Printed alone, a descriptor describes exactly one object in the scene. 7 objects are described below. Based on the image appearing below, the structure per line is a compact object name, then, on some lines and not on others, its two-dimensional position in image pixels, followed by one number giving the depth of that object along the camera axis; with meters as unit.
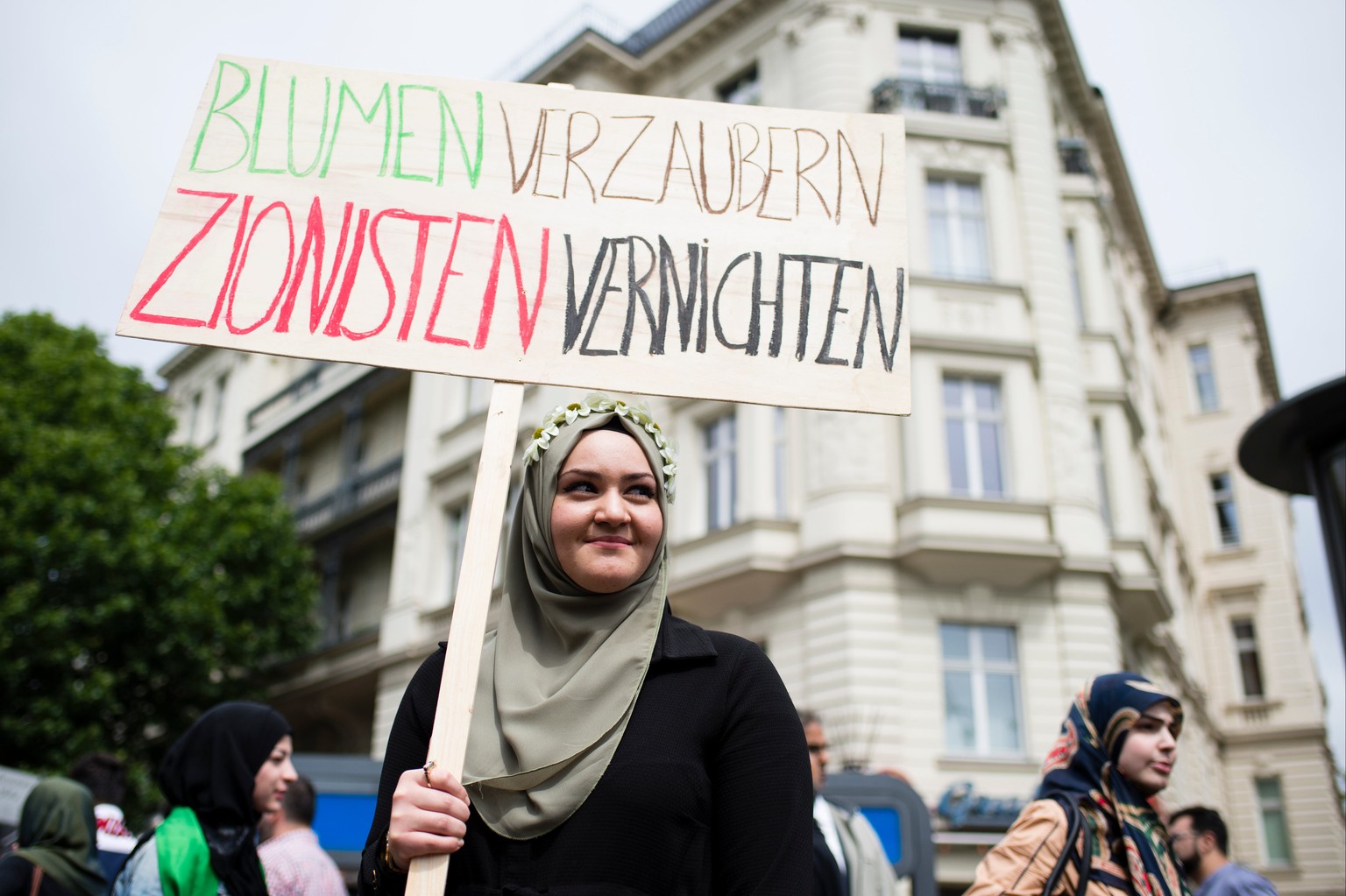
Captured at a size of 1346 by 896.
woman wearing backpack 2.98
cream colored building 15.40
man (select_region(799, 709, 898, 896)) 4.84
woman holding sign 1.80
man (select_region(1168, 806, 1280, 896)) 4.66
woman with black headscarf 3.19
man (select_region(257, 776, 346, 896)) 3.92
